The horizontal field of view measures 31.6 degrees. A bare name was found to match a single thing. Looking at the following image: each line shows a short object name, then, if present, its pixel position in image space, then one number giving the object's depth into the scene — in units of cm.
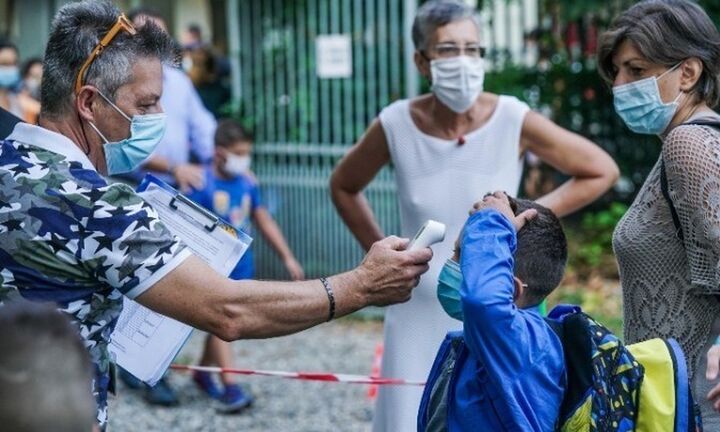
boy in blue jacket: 301
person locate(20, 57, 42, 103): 1087
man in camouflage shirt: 311
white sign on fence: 994
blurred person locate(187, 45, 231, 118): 1093
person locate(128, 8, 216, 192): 771
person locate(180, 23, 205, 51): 1153
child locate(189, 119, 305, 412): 767
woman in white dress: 470
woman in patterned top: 346
